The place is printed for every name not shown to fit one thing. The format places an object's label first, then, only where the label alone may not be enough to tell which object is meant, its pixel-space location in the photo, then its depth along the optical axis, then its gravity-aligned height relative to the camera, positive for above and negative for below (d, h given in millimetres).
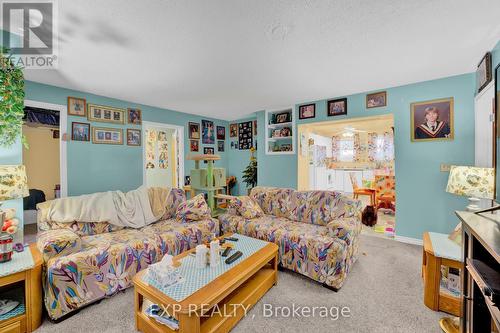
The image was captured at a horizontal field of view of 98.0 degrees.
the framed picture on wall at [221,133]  5669 +862
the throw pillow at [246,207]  2922 -581
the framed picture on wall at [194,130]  4988 +822
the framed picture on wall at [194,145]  4984 +472
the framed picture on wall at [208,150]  5321 +377
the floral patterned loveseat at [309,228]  2059 -733
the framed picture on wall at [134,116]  3947 +909
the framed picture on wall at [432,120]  2963 +632
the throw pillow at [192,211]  2842 -601
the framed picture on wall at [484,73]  2256 +1026
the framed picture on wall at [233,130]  5777 +935
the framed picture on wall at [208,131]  5281 +836
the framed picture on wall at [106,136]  3537 +500
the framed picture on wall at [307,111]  4078 +1032
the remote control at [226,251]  1905 -772
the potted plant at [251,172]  5258 -169
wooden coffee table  1287 -895
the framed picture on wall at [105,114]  3482 +863
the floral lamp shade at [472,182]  1897 -153
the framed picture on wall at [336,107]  3744 +1020
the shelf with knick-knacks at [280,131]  4461 +719
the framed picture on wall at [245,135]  5492 +775
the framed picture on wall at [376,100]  3398 +1038
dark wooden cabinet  896 -477
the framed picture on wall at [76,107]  3275 +901
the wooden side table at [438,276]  1697 -902
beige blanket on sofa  2275 -496
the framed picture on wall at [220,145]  5683 +519
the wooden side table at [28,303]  1489 -1005
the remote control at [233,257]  1766 -775
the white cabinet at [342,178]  7000 -443
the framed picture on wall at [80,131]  3316 +530
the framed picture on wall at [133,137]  3941 +521
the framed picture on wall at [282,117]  4494 +999
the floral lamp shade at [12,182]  1617 -128
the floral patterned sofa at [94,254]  1668 -798
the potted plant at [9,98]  1716 +543
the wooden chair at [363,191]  4582 -568
